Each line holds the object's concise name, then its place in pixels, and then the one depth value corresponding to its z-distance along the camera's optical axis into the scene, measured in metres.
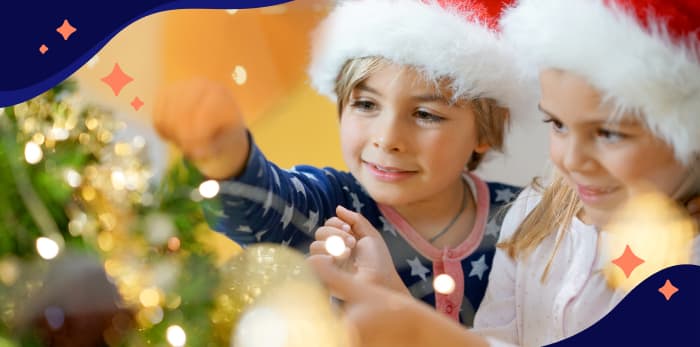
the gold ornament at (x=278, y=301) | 1.37
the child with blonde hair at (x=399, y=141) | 1.35
